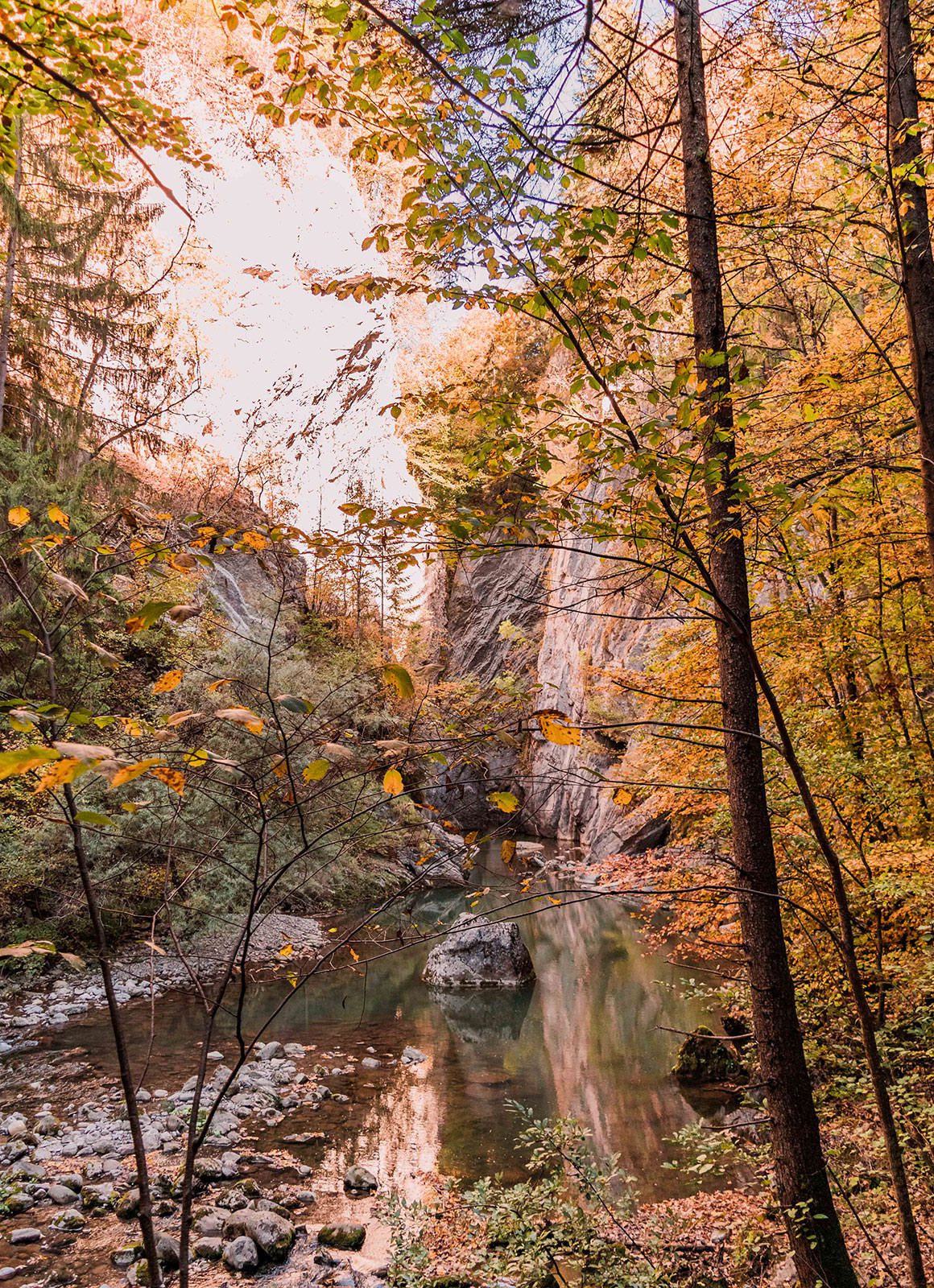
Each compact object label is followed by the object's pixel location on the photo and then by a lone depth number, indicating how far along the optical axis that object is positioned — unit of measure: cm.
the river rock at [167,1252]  455
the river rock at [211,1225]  483
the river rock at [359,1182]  562
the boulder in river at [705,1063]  738
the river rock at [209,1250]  462
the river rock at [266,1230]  469
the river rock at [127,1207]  495
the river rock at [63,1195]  509
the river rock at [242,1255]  455
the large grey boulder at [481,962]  1119
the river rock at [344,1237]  486
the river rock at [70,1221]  477
